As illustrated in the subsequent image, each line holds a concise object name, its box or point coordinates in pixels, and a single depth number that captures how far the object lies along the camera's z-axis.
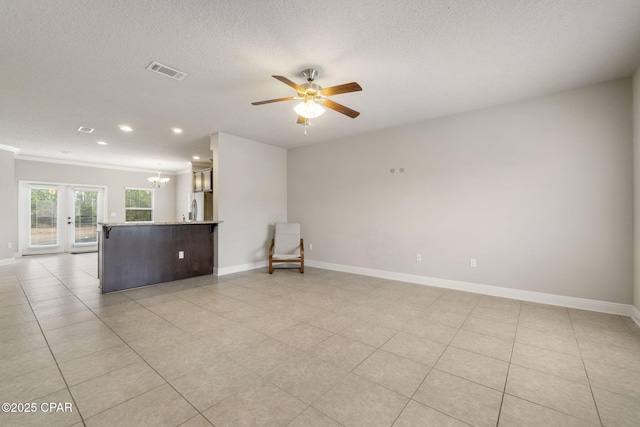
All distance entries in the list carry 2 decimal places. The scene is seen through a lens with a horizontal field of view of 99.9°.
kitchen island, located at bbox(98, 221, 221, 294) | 4.02
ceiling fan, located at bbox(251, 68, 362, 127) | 2.64
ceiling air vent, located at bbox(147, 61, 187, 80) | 2.78
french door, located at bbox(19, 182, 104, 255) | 7.32
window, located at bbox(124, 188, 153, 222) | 9.07
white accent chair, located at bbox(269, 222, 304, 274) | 5.77
